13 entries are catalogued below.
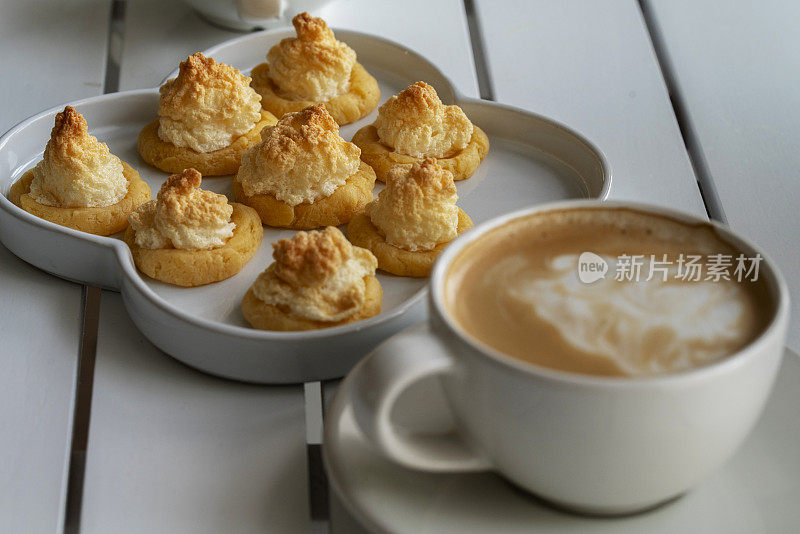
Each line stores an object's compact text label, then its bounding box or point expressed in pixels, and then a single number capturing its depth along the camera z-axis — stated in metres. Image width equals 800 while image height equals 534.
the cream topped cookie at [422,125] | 0.77
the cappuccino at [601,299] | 0.63
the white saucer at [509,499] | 0.63
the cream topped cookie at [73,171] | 0.75
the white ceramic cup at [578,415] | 0.61
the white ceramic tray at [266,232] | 0.69
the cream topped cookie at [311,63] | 0.80
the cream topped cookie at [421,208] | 0.73
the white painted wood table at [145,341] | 0.67
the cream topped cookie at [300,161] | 0.75
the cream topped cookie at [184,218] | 0.73
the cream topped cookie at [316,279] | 0.70
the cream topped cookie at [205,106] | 0.78
